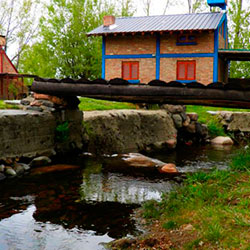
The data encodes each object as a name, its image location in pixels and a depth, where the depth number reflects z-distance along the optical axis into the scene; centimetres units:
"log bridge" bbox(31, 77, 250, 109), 802
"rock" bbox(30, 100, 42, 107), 1121
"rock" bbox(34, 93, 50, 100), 1127
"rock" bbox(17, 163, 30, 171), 959
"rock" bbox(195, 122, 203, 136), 1825
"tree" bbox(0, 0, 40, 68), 3338
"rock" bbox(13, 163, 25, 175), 925
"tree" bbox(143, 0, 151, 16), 3209
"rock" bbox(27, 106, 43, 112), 1112
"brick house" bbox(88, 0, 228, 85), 1850
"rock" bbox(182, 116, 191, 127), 1794
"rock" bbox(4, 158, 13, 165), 938
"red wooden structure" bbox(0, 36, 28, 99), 2447
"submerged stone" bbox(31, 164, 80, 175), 960
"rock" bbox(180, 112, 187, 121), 1793
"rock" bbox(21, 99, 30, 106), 1135
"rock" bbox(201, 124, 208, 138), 1838
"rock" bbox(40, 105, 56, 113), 1116
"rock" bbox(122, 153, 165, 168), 1105
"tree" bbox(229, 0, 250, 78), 2642
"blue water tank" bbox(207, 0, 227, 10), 2050
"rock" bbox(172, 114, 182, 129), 1744
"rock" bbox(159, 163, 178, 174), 1025
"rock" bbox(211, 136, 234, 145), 1708
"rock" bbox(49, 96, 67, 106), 1131
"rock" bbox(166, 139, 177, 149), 1560
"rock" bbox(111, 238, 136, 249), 488
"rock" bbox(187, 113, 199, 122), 1862
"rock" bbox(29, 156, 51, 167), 1009
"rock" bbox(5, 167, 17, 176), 905
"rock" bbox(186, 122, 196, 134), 1803
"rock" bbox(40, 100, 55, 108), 1126
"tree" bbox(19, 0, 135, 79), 2853
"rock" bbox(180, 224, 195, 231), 481
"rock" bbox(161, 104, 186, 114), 1764
